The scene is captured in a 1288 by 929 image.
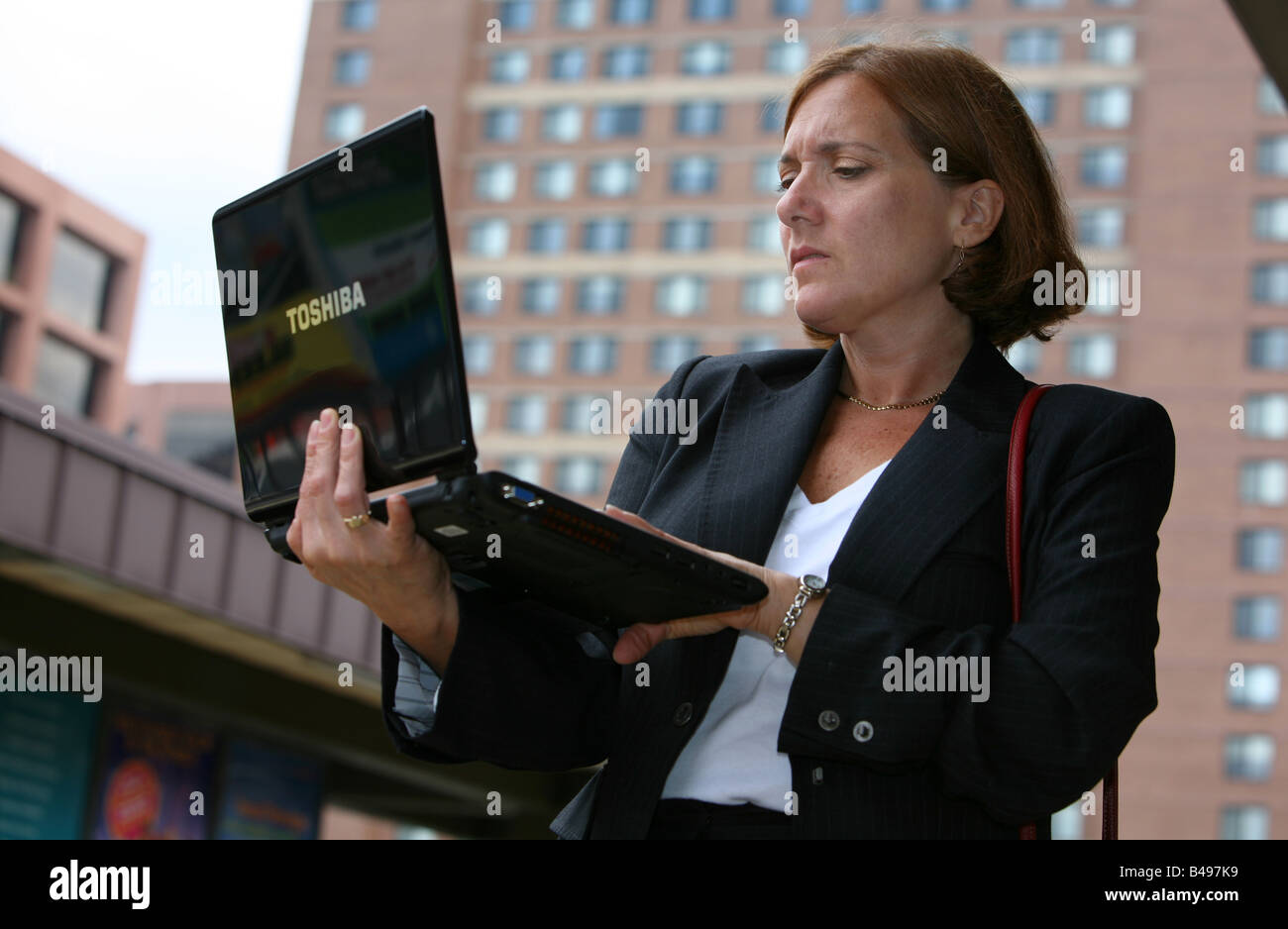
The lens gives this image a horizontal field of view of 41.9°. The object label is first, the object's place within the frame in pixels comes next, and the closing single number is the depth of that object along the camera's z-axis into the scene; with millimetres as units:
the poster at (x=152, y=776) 14055
